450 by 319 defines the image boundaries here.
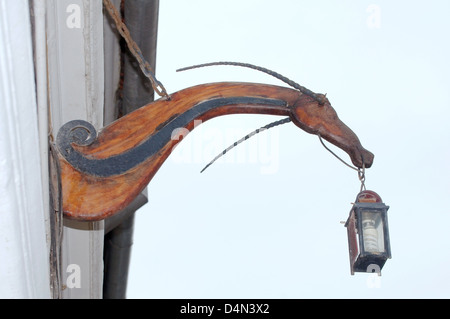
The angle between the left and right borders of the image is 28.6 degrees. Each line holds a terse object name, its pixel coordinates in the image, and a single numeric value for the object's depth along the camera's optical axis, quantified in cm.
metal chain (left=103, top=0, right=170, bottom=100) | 343
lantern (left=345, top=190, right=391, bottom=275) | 337
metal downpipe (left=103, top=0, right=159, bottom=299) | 531
